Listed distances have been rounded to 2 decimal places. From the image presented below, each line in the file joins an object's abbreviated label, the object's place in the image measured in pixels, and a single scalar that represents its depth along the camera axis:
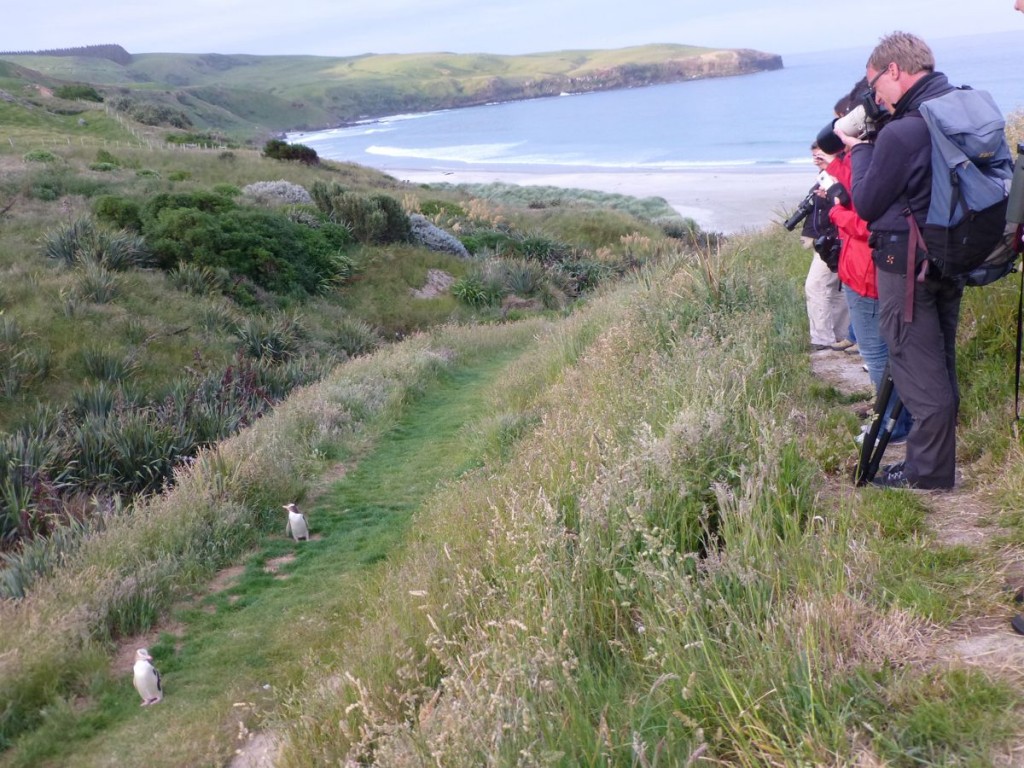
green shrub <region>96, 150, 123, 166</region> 27.08
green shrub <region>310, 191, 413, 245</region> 23.30
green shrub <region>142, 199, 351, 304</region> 17.38
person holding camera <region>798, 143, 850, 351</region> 7.01
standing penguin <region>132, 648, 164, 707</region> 4.51
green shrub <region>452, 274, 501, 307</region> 21.33
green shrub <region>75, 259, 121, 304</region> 13.94
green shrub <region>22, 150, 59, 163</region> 24.77
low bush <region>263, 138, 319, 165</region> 34.25
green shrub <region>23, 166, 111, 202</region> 20.32
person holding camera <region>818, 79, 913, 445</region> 4.61
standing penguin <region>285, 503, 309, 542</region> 6.66
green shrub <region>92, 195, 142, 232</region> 18.25
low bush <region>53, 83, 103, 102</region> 51.09
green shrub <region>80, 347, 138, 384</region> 11.77
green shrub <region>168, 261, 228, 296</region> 16.19
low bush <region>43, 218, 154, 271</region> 15.47
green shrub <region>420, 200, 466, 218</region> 30.18
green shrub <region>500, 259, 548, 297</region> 22.62
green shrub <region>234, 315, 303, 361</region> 14.48
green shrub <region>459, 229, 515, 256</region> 25.95
